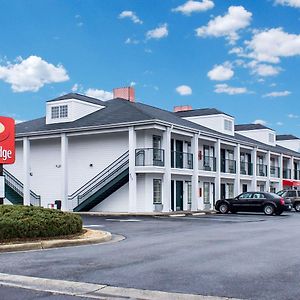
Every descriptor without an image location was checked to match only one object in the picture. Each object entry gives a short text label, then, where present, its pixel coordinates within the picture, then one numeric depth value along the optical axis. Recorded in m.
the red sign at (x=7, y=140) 18.27
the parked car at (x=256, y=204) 31.56
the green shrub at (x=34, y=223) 13.33
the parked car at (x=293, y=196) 39.12
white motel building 31.27
